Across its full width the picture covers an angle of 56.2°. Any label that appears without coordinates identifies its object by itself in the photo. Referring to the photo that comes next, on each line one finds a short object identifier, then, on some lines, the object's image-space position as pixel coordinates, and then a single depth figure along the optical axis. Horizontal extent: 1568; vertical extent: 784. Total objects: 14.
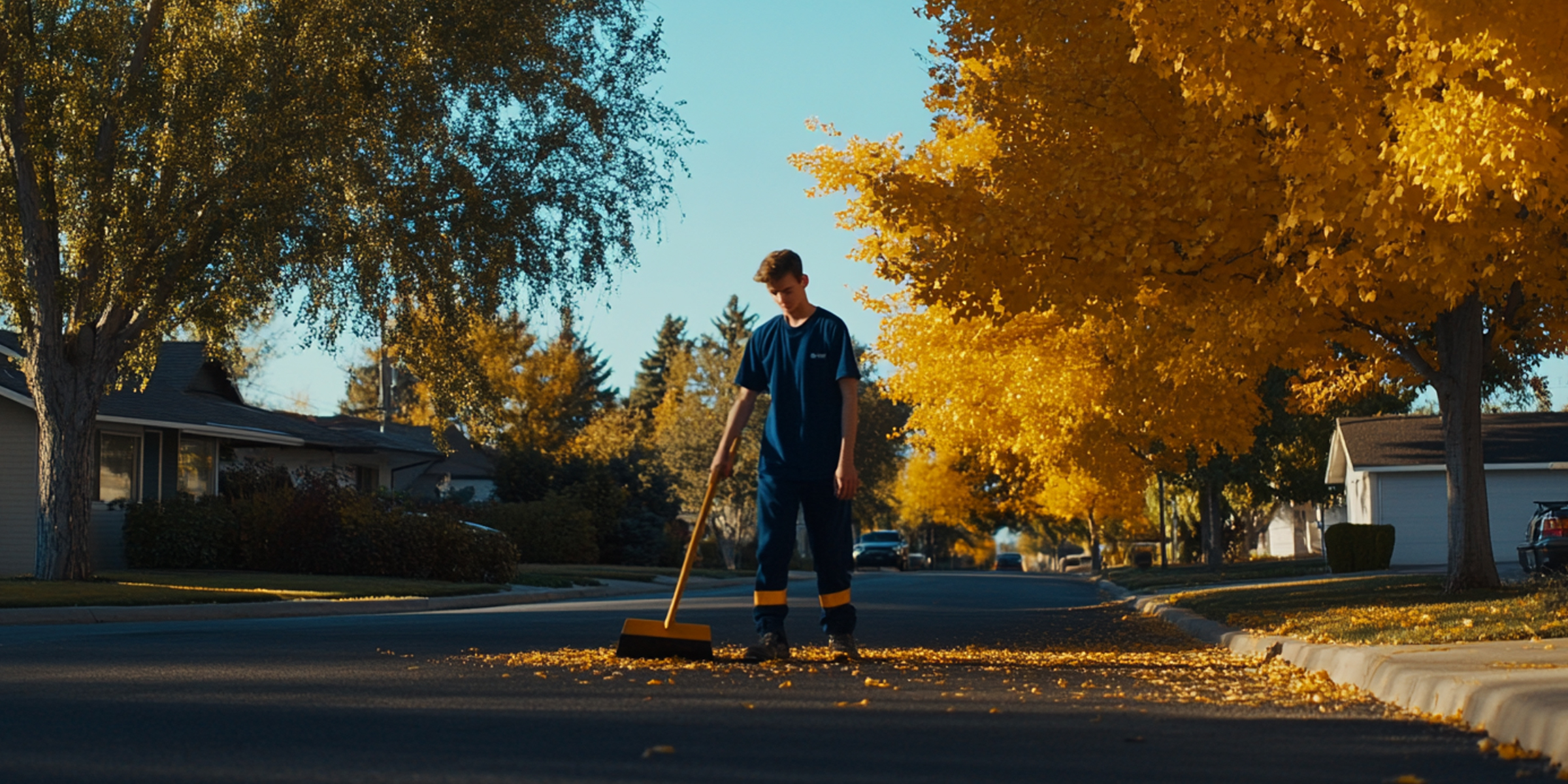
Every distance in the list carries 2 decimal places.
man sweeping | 8.21
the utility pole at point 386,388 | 47.91
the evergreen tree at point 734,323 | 104.62
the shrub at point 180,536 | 24.22
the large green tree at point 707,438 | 60.00
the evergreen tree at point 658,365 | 104.31
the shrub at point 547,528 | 34.28
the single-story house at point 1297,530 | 49.66
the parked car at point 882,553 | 52.94
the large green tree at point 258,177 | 17.94
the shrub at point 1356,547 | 27.62
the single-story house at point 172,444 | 24.70
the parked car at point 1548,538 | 20.70
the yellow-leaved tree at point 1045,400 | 20.78
